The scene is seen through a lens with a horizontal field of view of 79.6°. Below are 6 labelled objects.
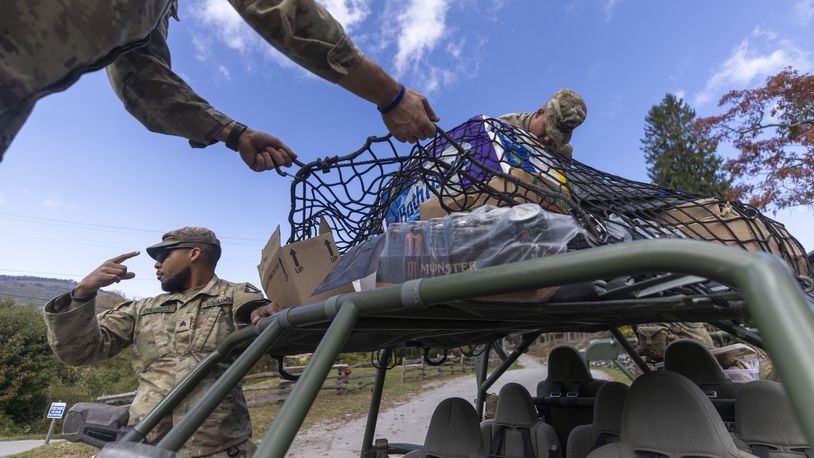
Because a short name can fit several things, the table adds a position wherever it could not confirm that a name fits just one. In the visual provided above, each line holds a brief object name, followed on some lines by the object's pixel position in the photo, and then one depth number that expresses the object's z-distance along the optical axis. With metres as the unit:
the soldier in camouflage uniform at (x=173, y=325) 2.58
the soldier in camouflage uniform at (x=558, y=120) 2.81
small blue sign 8.73
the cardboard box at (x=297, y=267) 1.97
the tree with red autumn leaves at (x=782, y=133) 10.23
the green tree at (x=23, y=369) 13.80
